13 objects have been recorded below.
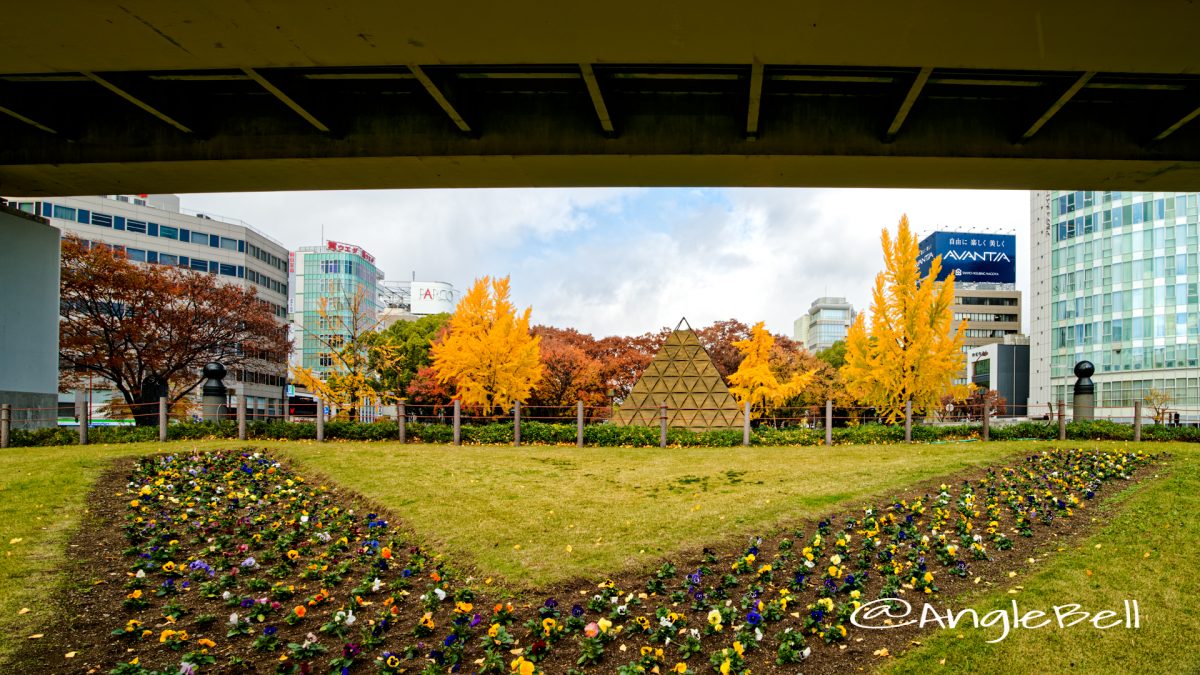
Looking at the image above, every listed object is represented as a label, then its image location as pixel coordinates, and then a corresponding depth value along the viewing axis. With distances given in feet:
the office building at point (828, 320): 593.83
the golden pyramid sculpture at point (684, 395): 73.46
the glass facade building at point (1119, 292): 180.96
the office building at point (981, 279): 304.50
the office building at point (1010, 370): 258.98
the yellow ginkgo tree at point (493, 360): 81.25
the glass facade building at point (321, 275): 325.21
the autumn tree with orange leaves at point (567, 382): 114.42
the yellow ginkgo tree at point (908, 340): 77.41
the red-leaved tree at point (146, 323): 95.66
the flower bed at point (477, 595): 16.93
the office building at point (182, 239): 185.37
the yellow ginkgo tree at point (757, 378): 102.78
